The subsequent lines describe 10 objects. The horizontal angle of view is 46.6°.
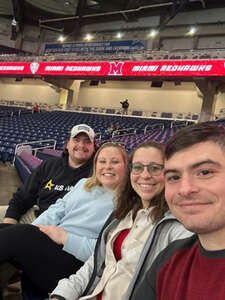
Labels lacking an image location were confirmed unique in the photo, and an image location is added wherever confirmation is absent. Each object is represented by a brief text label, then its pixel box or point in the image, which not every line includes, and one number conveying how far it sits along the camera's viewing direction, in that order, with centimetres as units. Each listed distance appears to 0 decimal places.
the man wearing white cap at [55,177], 204
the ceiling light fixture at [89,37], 1927
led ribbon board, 1090
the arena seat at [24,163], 413
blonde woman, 138
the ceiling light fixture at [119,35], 1827
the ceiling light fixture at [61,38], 2031
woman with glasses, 104
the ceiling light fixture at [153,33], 1708
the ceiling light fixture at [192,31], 1595
